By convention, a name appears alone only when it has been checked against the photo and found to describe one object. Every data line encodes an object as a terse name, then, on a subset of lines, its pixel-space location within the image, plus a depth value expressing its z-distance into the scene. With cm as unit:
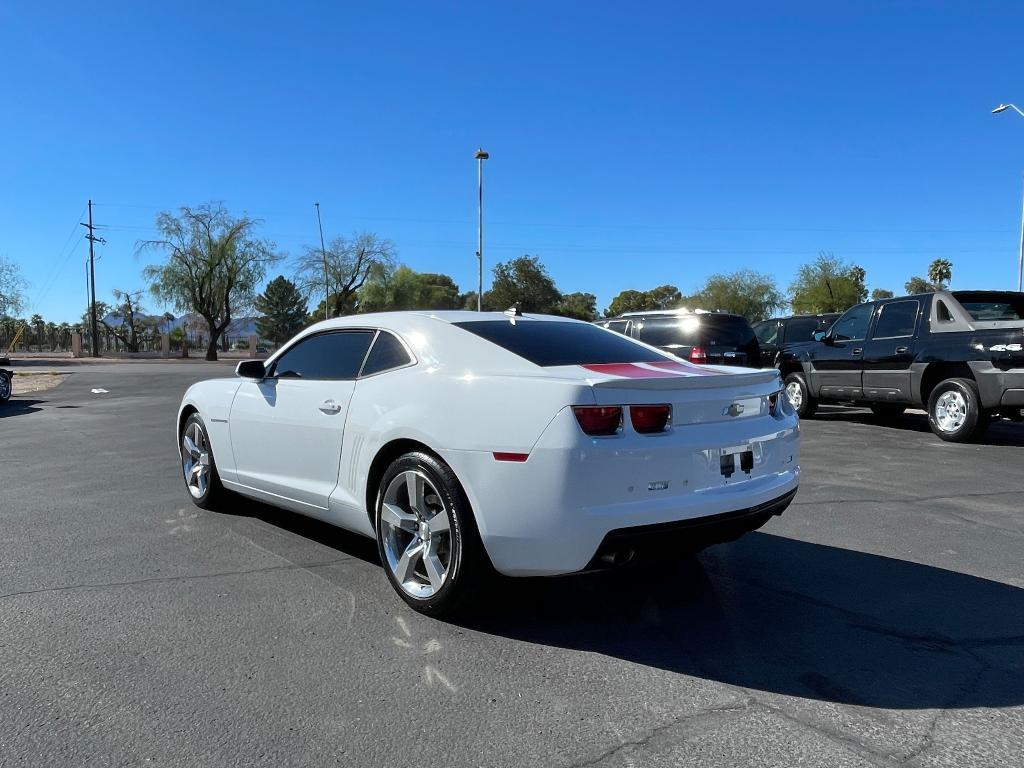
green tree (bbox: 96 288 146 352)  7025
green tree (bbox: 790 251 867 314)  6850
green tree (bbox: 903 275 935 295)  9694
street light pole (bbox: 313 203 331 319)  6476
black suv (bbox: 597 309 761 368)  1150
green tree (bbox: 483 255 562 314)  6309
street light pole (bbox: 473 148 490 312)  3955
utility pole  5417
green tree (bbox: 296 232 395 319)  6475
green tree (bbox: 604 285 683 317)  10275
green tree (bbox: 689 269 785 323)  7894
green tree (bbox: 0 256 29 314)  5044
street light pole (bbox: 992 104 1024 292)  3317
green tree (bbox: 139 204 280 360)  5728
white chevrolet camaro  319
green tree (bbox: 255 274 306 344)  9331
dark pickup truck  897
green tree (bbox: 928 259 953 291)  8019
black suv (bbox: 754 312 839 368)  1777
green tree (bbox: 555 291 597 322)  6656
